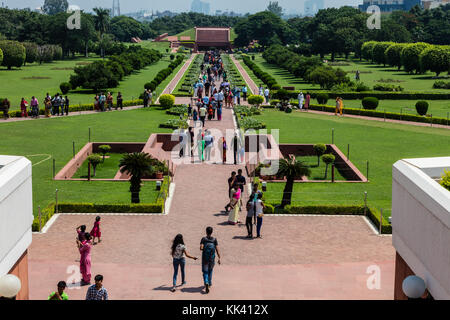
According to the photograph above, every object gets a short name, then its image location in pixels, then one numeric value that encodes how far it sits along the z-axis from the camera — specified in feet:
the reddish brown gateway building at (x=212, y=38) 418.72
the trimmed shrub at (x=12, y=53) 219.82
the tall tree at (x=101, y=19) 328.90
